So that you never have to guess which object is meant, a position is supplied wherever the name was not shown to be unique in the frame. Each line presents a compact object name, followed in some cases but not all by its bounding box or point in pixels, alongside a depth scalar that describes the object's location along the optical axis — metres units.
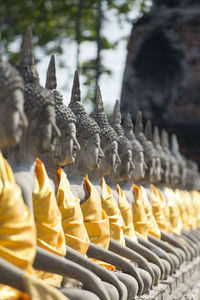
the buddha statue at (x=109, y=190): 6.22
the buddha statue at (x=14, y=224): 3.71
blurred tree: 18.02
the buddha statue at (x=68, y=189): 5.01
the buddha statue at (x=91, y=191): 5.61
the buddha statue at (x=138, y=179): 7.09
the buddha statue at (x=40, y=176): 4.26
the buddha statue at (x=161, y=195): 8.27
